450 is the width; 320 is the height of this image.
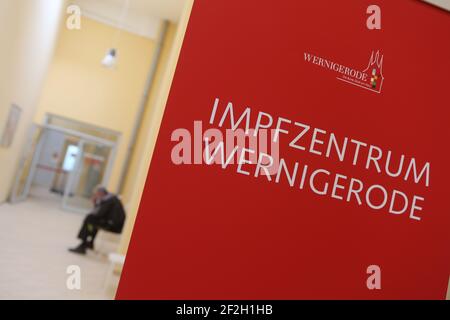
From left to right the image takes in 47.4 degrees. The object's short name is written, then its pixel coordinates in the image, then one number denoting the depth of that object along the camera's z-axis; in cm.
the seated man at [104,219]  875
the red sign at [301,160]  306
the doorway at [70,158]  1371
